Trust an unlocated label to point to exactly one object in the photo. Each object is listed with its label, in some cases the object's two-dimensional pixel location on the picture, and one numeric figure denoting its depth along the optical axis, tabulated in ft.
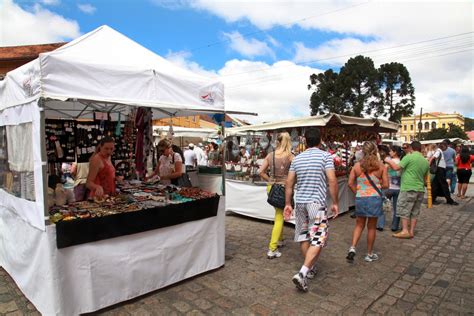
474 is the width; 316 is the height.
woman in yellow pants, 14.42
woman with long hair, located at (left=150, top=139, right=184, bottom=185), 18.06
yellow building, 278.46
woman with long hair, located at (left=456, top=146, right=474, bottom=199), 30.68
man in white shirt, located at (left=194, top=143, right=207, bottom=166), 40.99
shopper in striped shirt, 11.34
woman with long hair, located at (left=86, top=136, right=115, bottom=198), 12.74
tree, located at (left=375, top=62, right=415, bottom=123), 112.27
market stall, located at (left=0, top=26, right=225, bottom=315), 9.17
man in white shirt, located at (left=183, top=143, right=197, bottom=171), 34.45
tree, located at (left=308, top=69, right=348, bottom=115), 117.39
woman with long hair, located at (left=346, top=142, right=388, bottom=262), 14.01
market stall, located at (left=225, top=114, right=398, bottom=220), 21.85
